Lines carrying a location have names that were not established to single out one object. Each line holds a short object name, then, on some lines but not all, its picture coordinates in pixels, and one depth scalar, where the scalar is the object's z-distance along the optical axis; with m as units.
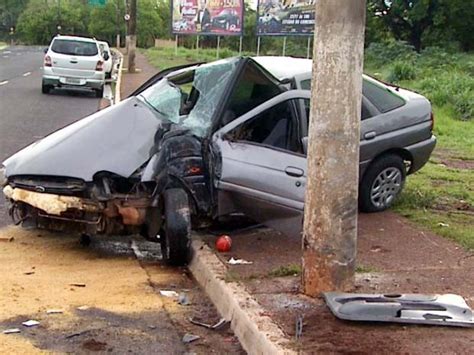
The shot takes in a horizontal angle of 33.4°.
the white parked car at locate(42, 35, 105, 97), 23.80
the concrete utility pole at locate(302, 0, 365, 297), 5.52
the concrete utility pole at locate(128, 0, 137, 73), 32.28
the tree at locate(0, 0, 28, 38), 126.19
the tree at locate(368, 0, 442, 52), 54.59
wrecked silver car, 7.05
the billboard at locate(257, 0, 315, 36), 26.42
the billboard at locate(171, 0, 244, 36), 32.66
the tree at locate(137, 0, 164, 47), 89.62
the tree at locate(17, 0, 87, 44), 106.25
